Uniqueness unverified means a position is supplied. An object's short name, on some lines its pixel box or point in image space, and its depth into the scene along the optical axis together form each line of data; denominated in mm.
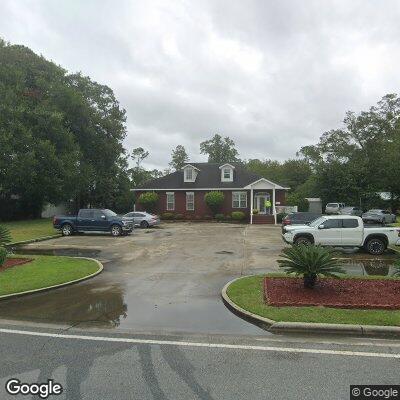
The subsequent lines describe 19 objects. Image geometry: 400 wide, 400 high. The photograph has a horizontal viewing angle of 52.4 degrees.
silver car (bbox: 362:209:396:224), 34094
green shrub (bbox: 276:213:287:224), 37859
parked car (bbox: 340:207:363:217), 43075
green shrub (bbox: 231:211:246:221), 39594
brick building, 40466
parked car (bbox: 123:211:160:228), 33031
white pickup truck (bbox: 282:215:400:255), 17391
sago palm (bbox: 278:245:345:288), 9539
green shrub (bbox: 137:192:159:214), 41888
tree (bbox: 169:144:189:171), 87625
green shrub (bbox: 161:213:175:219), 41562
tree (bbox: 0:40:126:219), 31531
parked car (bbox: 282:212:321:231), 24202
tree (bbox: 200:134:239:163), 88938
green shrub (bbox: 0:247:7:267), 12632
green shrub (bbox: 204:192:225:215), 40375
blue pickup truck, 25609
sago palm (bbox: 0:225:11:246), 13948
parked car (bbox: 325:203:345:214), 47881
